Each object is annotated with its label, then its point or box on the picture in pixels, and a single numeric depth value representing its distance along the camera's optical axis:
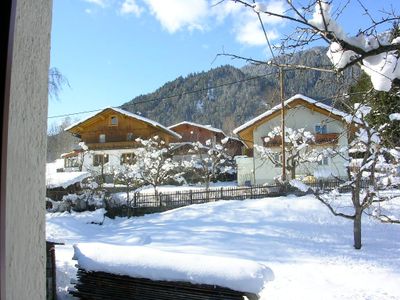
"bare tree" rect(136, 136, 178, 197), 28.53
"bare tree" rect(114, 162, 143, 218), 28.23
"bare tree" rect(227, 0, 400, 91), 2.42
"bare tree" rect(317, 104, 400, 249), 12.06
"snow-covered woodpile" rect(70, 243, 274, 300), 6.00
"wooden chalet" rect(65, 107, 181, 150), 40.38
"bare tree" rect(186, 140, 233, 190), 31.42
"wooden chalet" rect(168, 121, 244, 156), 50.22
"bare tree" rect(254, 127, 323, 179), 22.83
